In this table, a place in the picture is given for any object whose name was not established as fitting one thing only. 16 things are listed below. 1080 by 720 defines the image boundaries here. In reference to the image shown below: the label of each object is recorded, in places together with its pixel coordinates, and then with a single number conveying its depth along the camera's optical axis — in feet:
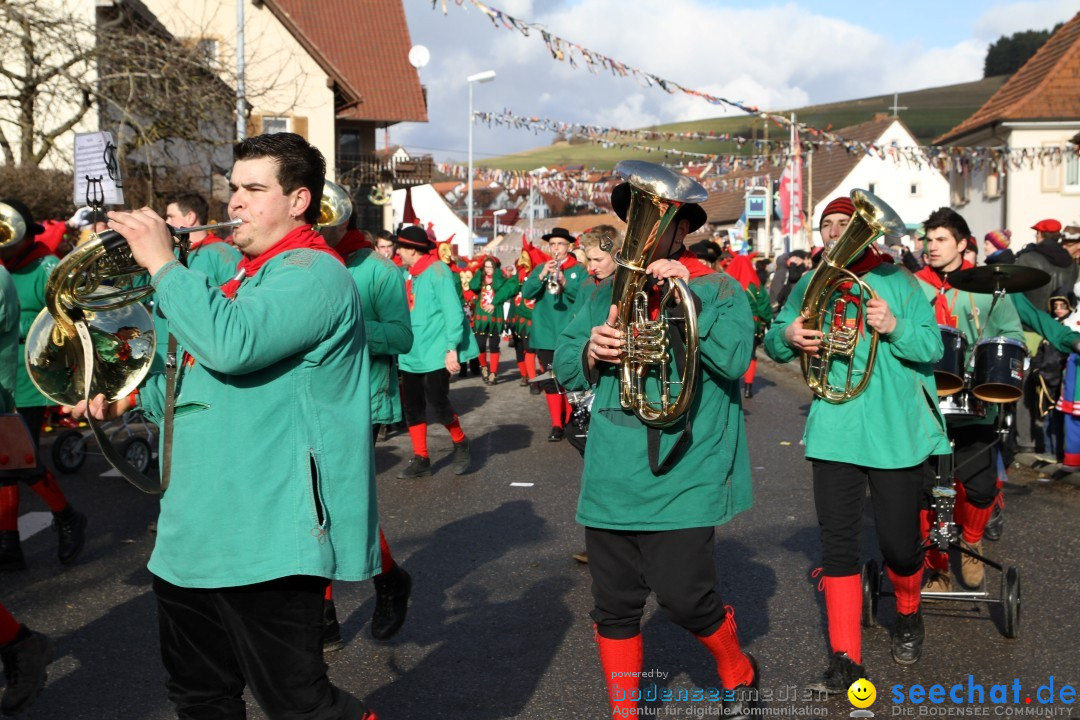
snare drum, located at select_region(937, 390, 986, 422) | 17.80
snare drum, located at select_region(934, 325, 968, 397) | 17.35
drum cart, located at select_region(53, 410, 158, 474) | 29.71
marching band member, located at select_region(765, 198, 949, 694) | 14.70
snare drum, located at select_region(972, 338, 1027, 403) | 17.90
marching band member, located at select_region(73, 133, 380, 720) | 9.63
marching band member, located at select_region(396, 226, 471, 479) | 29.99
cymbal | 18.04
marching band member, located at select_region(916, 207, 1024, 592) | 18.88
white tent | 224.53
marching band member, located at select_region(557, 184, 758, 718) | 12.07
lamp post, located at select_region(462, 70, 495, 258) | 113.60
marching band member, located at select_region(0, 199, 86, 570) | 20.47
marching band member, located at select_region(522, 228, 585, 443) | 35.94
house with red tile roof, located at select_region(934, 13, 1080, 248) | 104.32
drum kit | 17.22
